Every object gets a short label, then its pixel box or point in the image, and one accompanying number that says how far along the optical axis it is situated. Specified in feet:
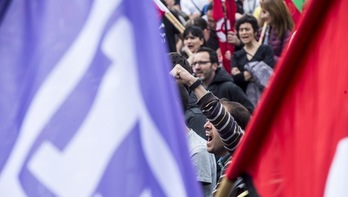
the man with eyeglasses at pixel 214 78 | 44.77
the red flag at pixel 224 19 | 55.93
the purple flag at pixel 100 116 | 15.71
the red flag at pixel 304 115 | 15.27
